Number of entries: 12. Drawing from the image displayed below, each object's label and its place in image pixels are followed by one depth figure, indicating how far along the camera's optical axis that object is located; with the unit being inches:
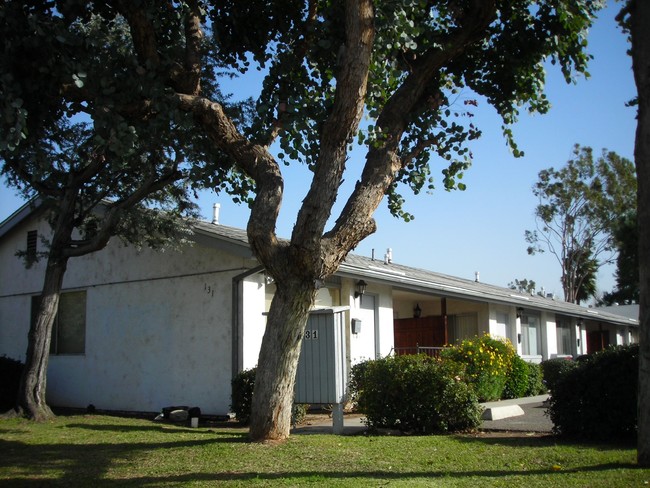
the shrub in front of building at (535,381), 739.9
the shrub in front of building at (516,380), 703.1
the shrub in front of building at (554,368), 398.6
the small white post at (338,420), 432.8
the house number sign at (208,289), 580.7
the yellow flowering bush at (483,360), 613.3
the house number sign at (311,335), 445.1
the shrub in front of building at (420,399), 419.8
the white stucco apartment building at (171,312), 562.6
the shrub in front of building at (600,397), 366.9
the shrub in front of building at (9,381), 587.2
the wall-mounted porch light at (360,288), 637.3
